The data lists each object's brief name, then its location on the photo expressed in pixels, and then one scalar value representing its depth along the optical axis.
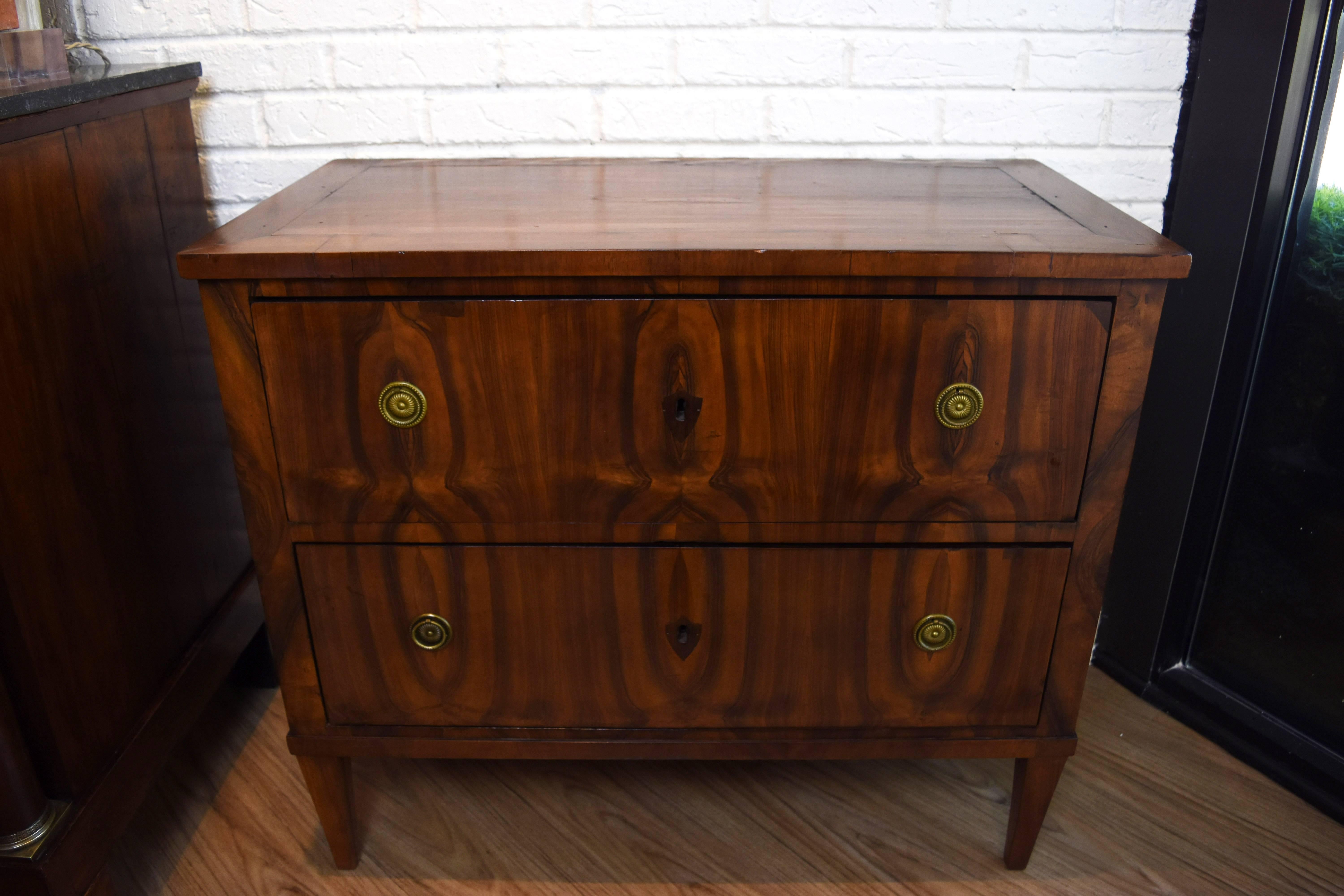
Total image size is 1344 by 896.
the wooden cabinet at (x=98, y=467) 0.92
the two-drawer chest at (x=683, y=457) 0.87
